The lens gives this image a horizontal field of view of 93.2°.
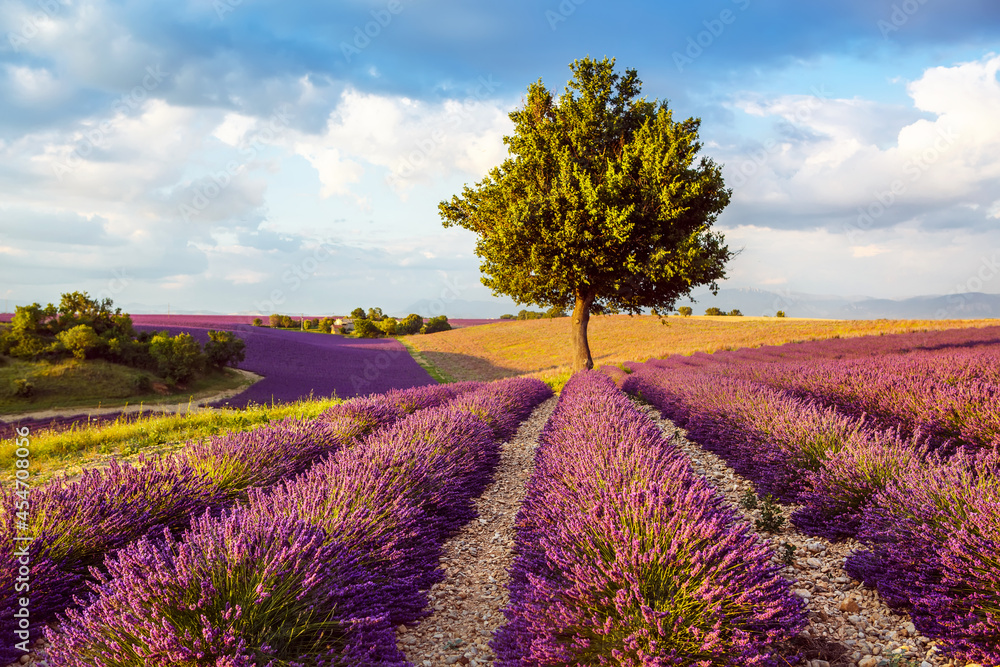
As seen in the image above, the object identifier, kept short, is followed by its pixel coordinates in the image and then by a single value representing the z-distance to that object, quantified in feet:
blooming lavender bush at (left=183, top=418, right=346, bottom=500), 14.83
